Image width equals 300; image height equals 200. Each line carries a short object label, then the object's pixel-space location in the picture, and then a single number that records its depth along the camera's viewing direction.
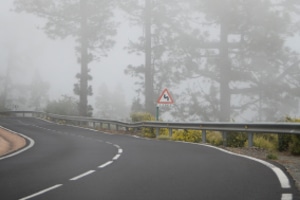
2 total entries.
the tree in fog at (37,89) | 113.94
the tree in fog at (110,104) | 123.84
